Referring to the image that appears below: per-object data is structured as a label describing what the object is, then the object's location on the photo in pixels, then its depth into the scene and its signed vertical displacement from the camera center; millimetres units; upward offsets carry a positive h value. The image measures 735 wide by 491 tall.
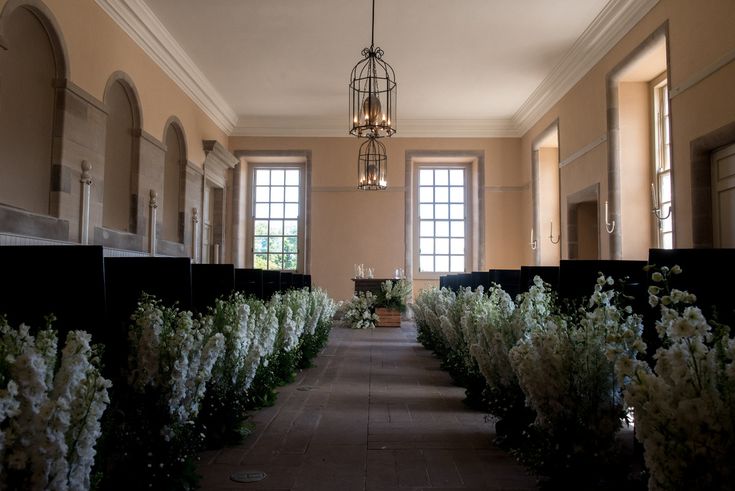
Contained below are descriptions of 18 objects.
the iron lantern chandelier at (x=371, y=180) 10375 +1791
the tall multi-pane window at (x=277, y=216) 15719 +1721
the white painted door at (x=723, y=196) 6586 +1015
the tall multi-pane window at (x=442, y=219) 15625 +1685
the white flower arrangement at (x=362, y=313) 11759 -585
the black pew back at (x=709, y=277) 2174 +38
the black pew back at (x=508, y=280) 6152 +52
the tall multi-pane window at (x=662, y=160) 8852 +1883
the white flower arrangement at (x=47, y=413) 1471 -338
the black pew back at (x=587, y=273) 3486 +77
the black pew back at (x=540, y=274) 4625 +87
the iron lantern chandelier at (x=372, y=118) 6996 +1947
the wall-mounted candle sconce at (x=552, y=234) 13328 +1151
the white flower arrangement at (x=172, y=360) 2445 -325
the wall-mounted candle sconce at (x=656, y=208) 8453 +1121
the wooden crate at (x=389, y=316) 12219 -656
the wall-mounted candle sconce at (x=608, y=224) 9297 +958
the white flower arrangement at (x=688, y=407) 1562 -319
